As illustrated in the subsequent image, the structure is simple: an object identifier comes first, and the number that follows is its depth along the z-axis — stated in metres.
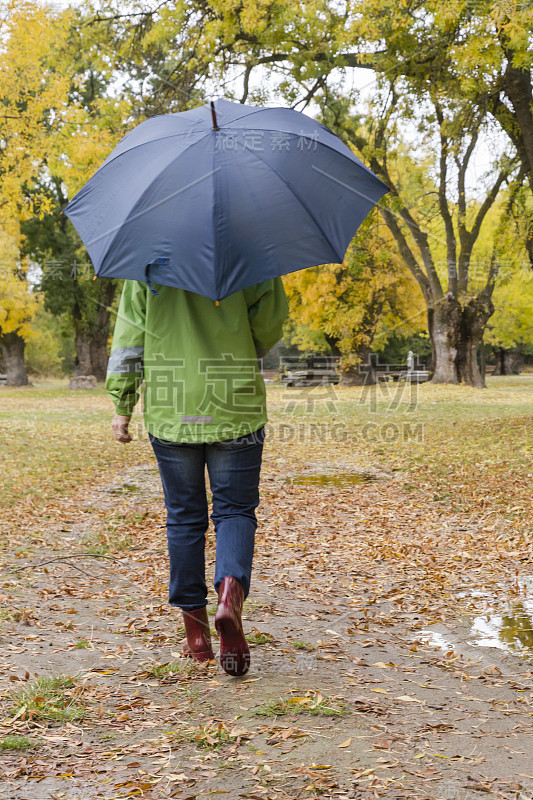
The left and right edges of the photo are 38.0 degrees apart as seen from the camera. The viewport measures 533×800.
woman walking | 3.27
